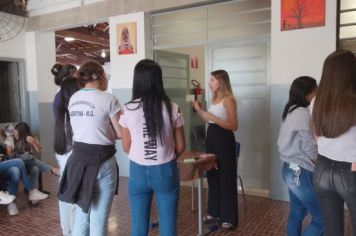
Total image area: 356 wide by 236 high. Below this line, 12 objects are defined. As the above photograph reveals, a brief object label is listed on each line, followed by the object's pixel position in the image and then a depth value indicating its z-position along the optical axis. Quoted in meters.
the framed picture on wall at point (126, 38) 4.75
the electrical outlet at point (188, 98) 4.59
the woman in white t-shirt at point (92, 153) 1.89
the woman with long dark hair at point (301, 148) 2.03
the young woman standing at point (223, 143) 2.87
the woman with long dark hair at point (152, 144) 1.77
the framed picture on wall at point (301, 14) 3.38
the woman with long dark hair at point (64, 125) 2.31
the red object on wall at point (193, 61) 5.60
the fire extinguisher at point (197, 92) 5.12
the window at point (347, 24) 3.36
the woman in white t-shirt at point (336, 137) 1.54
